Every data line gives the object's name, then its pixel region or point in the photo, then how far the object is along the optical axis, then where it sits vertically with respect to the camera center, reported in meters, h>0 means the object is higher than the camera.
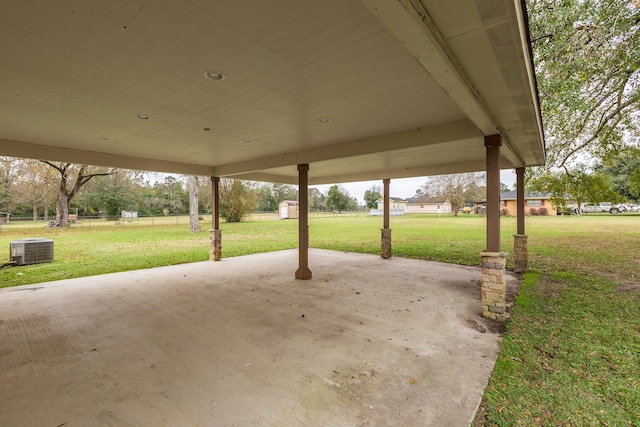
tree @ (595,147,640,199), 29.38 +3.95
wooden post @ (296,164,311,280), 6.74 -0.43
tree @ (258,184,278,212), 50.13 +1.98
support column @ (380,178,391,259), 9.48 -1.03
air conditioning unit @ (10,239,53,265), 8.43 -1.17
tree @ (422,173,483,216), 35.16 +2.73
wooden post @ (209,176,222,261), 9.21 -0.56
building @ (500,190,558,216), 37.09 +0.39
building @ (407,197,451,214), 51.19 +0.59
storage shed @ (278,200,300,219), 37.69 +0.04
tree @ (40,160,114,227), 20.55 +2.65
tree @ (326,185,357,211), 52.62 +1.90
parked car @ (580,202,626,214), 37.26 -0.13
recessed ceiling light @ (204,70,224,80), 2.82 +1.40
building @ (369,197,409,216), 49.66 +0.44
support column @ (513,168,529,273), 7.29 -0.77
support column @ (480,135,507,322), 4.25 -0.71
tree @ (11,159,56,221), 21.44 +2.68
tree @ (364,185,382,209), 57.08 +2.41
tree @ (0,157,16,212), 22.06 +2.84
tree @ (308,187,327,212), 61.72 +2.01
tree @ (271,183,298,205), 53.99 +3.57
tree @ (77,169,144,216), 31.88 +2.19
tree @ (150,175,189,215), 41.71 +2.34
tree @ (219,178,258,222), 25.92 +1.12
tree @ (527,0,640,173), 5.38 +3.06
